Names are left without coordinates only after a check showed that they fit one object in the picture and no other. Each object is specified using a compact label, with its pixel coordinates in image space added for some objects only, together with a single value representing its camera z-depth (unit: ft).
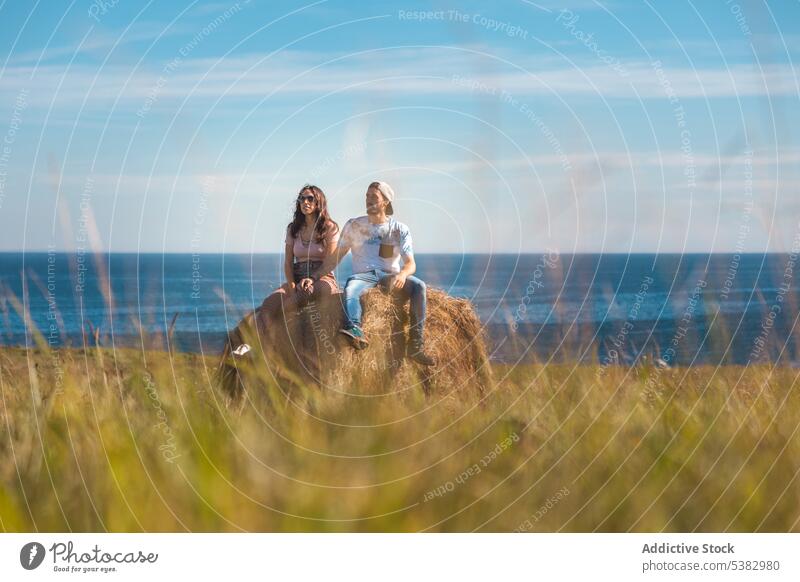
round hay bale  31.91
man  33.04
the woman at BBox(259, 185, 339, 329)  32.96
